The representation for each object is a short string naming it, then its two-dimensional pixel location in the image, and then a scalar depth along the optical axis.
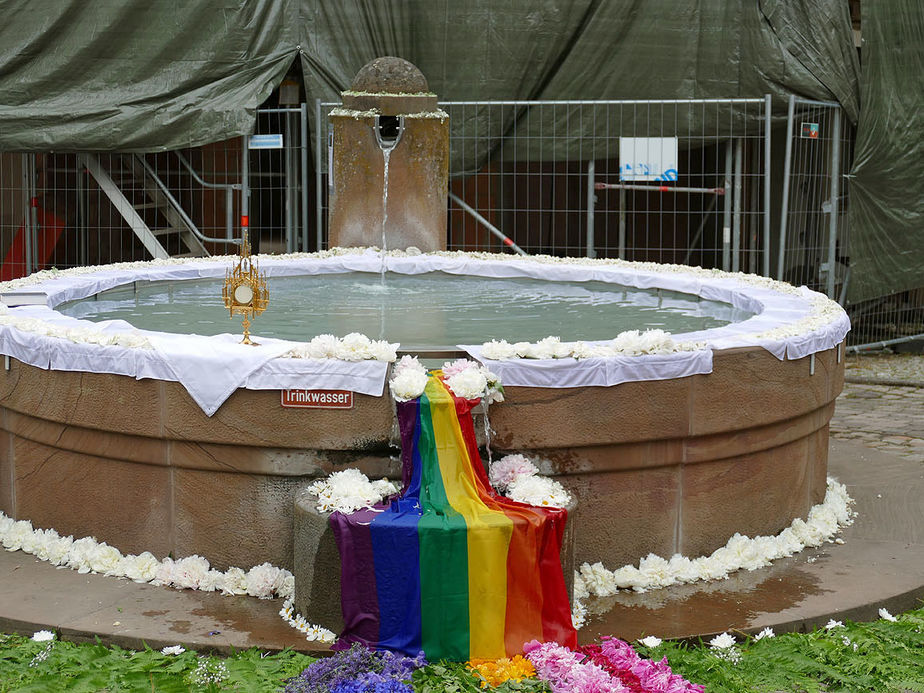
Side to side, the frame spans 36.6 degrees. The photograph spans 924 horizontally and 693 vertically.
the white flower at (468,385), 5.59
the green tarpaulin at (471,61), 12.88
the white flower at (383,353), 5.72
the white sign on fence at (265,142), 12.92
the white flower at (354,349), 5.72
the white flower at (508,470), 5.75
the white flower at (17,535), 6.43
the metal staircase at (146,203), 13.46
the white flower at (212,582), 5.92
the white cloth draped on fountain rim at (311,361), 5.73
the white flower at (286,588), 5.84
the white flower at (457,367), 5.74
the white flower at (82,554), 6.12
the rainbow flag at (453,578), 5.25
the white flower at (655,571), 6.05
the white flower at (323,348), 5.73
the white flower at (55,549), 6.23
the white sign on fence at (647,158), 12.47
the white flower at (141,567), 6.00
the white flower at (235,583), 5.88
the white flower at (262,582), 5.84
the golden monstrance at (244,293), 6.18
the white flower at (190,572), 5.94
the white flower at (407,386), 5.57
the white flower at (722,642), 5.45
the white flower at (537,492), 5.55
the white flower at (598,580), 5.95
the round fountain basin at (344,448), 5.80
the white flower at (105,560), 6.09
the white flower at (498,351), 5.80
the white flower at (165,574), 5.98
